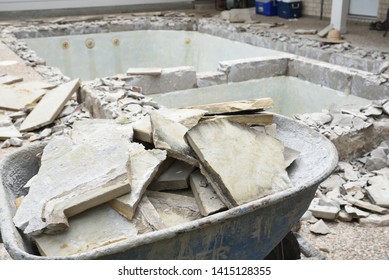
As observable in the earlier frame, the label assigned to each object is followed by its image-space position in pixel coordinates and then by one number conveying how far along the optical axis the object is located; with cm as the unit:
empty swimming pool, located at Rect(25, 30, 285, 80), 1172
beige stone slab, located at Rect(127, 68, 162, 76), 687
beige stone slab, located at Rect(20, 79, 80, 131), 473
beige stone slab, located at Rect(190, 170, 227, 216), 212
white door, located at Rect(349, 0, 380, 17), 1188
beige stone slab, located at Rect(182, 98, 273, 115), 273
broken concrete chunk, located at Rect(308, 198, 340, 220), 372
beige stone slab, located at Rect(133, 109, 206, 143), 262
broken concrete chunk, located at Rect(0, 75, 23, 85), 635
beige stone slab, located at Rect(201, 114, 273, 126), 259
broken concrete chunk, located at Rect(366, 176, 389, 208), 390
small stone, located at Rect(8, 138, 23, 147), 435
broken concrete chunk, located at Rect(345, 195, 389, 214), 379
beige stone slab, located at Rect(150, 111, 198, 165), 235
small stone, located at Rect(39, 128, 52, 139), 447
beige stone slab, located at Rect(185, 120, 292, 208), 215
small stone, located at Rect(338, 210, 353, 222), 376
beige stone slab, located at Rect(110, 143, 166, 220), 203
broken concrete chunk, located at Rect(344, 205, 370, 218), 375
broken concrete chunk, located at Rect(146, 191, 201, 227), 217
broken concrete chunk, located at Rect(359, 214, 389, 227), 367
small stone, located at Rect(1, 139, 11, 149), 431
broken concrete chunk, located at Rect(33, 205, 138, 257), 187
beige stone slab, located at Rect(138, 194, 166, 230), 203
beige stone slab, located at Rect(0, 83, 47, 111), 538
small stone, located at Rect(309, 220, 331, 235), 353
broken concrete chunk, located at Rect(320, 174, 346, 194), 436
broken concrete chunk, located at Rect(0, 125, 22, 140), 450
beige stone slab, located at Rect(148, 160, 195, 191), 235
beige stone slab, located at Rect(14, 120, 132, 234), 195
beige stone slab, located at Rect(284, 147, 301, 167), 247
